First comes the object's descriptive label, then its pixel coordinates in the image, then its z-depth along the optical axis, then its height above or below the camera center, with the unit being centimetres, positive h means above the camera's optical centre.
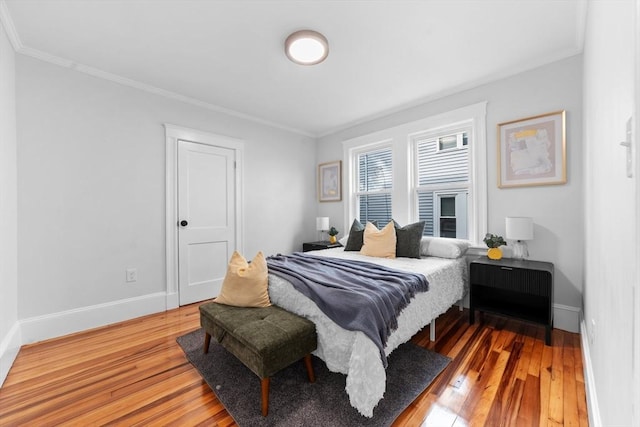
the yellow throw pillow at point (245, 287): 196 -55
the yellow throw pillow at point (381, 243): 292 -34
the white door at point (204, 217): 322 -6
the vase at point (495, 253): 256 -39
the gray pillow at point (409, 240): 285 -30
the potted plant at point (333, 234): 416 -33
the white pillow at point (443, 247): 274 -37
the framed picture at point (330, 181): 438 +53
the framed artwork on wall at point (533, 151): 243 +59
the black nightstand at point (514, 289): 218 -66
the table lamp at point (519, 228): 240 -14
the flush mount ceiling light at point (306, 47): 207 +137
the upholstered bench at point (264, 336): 146 -73
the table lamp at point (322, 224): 426 -18
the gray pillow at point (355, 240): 334 -35
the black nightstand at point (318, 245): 403 -50
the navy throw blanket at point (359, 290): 153 -51
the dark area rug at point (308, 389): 143 -109
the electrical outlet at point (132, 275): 282 -66
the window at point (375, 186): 383 +41
